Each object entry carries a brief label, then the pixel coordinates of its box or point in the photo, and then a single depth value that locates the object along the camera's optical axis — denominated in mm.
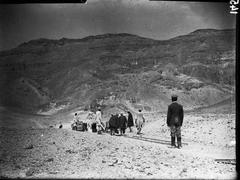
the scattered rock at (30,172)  8122
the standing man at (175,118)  9789
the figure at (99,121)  13565
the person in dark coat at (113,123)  13508
